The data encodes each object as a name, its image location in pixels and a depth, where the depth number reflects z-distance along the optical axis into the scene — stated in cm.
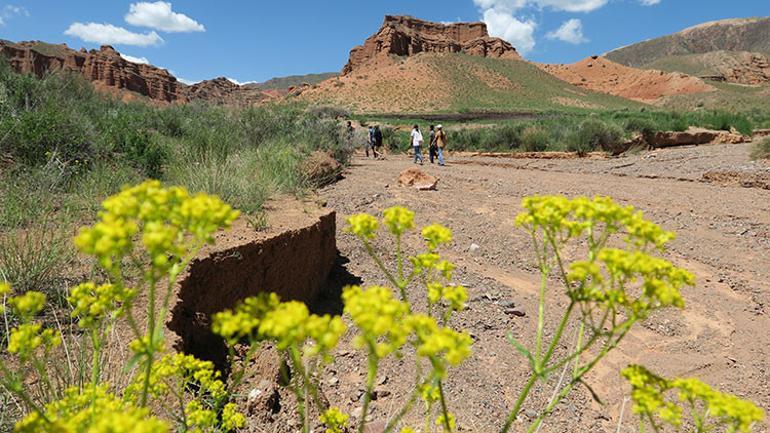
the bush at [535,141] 1836
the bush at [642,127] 1877
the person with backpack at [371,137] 1639
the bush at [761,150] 1248
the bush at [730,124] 2096
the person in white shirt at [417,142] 1438
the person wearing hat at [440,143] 1373
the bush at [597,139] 1700
